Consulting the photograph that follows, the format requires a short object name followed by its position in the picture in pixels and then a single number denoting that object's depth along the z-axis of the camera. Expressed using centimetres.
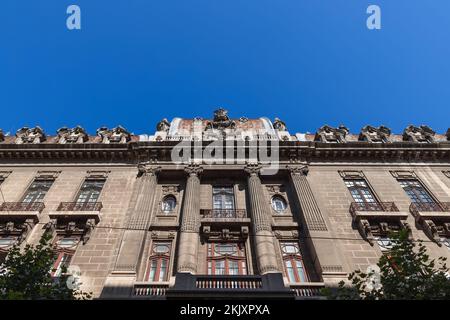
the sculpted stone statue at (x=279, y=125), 2185
